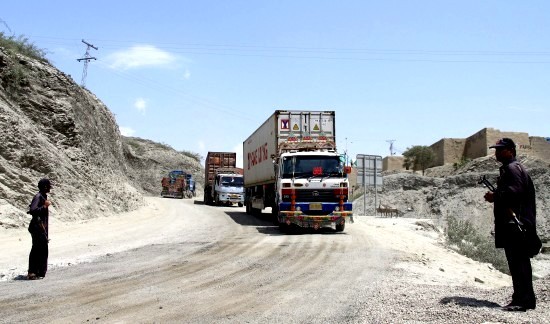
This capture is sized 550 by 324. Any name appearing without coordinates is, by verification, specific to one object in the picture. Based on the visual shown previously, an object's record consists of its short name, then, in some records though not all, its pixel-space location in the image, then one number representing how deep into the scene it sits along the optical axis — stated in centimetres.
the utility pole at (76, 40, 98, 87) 5086
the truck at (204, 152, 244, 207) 3753
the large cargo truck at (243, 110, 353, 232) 1689
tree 6544
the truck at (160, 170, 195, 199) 5512
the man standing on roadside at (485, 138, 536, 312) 581
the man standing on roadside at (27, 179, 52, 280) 881
